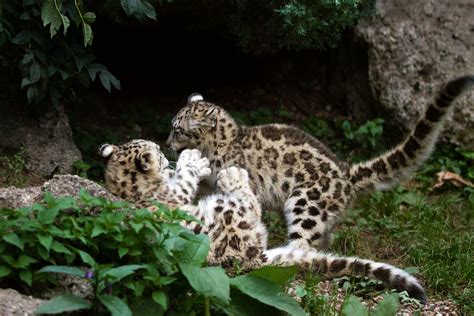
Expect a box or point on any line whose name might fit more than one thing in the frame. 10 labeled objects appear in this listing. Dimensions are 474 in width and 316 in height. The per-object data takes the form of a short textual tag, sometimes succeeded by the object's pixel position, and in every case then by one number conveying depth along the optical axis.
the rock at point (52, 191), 11.35
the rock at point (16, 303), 9.37
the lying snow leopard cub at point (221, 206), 12.69
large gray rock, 18.56
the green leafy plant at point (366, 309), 11.04
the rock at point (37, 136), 16.27
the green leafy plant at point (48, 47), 14.60
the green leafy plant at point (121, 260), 9.62
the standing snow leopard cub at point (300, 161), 14.69
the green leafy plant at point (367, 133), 18.95
